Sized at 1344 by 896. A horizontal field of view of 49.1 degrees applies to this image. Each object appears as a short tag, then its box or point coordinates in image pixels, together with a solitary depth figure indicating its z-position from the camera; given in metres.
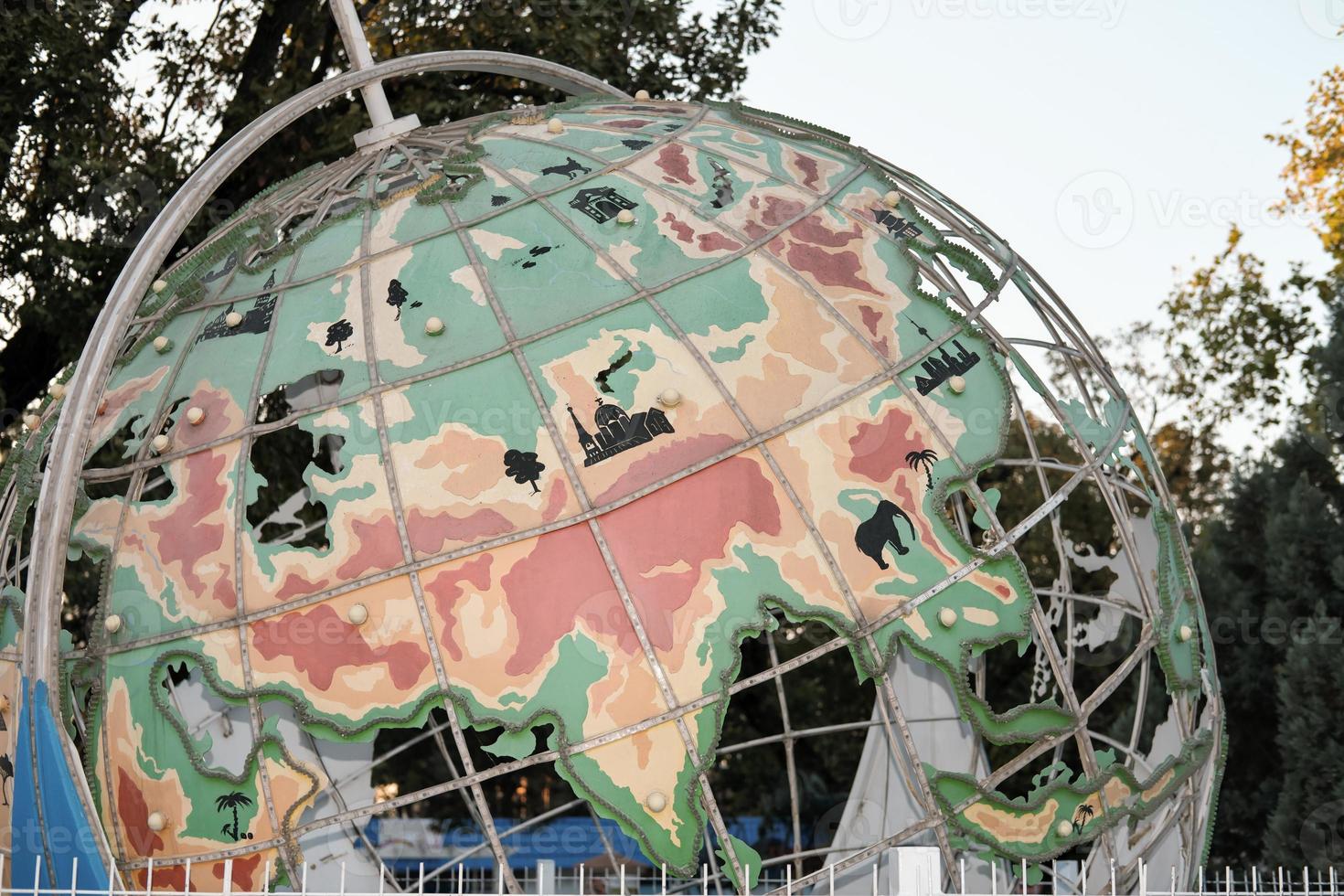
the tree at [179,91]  12.43
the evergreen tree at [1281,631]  15.70
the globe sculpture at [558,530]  7.07
